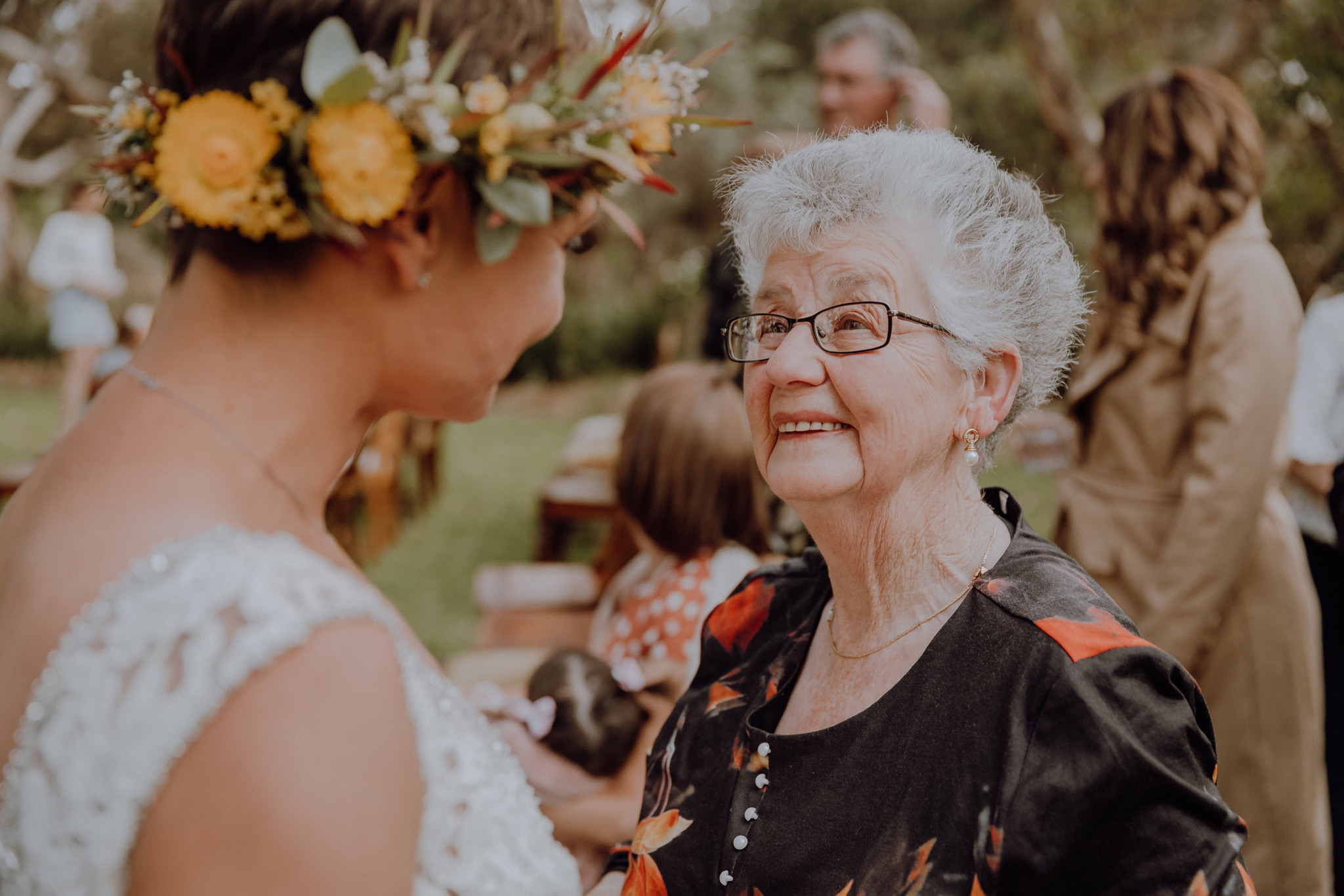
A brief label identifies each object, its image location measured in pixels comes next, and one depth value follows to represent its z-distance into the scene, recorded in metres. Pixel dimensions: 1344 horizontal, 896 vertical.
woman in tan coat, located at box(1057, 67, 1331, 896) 2.96
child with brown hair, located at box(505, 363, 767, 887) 3.03
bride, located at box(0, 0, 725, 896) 1.03
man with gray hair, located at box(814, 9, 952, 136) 4.22
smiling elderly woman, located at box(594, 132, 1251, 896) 1.44
